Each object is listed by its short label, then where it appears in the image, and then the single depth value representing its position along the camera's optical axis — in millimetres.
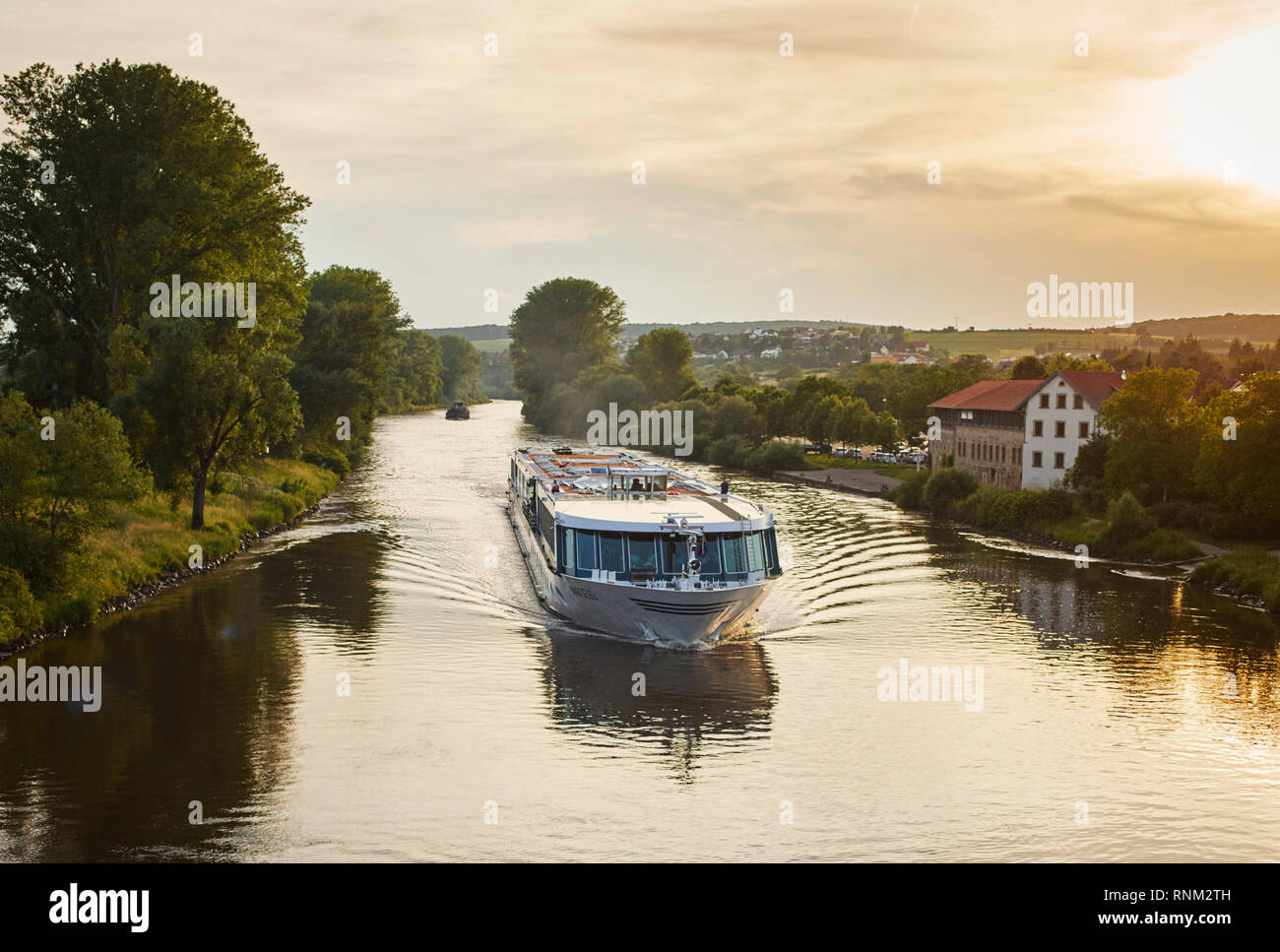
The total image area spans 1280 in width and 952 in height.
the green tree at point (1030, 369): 97750
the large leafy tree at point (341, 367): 77994
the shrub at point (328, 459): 86188
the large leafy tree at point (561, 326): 178375
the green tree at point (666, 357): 160250
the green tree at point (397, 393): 180750
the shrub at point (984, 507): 65562
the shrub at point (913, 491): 73375
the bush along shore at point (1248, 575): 44625
